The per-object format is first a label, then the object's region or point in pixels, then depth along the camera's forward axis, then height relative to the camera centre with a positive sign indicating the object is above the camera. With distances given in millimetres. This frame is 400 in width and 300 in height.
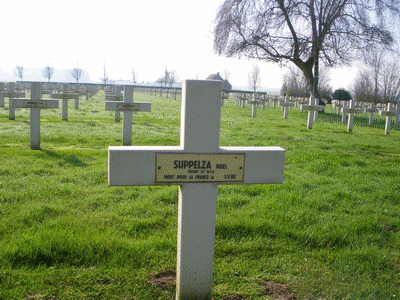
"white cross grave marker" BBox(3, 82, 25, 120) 15350 +76
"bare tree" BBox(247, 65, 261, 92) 66188 +5623
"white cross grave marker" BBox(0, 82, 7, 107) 16641 +107
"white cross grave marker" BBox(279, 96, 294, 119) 19464 +181
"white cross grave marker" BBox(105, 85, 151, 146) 8547 -152
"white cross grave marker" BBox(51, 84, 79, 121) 13703 -50
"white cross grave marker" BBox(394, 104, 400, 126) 19812 -317
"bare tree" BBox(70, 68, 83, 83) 99075 +7627
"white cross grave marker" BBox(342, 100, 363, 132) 14461 +32
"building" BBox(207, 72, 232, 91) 97994 +8046
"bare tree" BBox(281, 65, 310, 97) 43378 +2940
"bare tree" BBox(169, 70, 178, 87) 90812 +6638
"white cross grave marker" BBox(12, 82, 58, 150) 7805 -188
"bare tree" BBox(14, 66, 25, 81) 94969 +6589
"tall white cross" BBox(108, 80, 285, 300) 2328 -431
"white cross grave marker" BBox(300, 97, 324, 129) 15047 +42
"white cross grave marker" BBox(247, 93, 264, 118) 19344 -68
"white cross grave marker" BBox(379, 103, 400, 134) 14641 +38
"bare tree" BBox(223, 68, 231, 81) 76175 +6790
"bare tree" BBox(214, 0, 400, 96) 22062 +4967
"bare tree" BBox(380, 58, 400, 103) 36812 +3130
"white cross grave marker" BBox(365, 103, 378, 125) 18903 -59
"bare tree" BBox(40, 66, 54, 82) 97800 +7061
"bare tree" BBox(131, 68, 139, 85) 95938 +7434
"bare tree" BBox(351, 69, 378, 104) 38894 +2669
